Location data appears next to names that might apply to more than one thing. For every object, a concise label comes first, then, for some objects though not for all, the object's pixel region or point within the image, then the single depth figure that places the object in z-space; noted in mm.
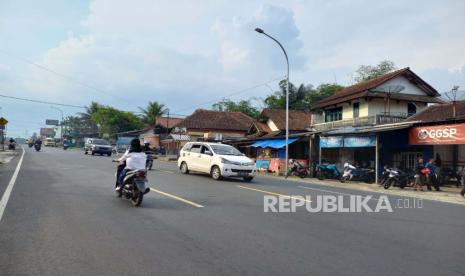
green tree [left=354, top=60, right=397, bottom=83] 50531
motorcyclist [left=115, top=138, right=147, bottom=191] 9164
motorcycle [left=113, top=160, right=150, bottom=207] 8781
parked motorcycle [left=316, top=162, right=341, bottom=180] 22406
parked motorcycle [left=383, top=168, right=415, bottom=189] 17375
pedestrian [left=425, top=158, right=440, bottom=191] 17202
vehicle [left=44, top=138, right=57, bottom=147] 80062
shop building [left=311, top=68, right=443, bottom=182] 22797
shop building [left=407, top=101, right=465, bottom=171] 16969
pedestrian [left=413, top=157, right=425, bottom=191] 17125
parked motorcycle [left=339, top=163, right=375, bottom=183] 21094
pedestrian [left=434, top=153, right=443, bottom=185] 19003
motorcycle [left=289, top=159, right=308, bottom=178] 22781
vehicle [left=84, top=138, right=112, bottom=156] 37631
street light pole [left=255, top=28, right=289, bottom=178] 21641
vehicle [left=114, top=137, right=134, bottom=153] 50112
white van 15914
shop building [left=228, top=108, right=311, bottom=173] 25933
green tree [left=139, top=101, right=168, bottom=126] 62094
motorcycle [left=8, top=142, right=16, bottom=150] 42844
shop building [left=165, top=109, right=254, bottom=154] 48656
